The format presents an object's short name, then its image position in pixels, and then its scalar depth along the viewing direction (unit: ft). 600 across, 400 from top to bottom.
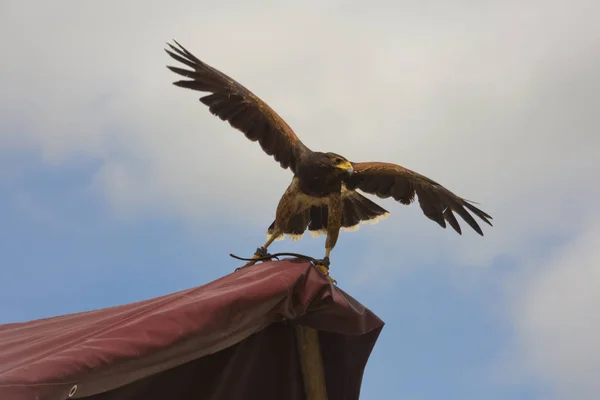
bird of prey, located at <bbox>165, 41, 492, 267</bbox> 24.45
